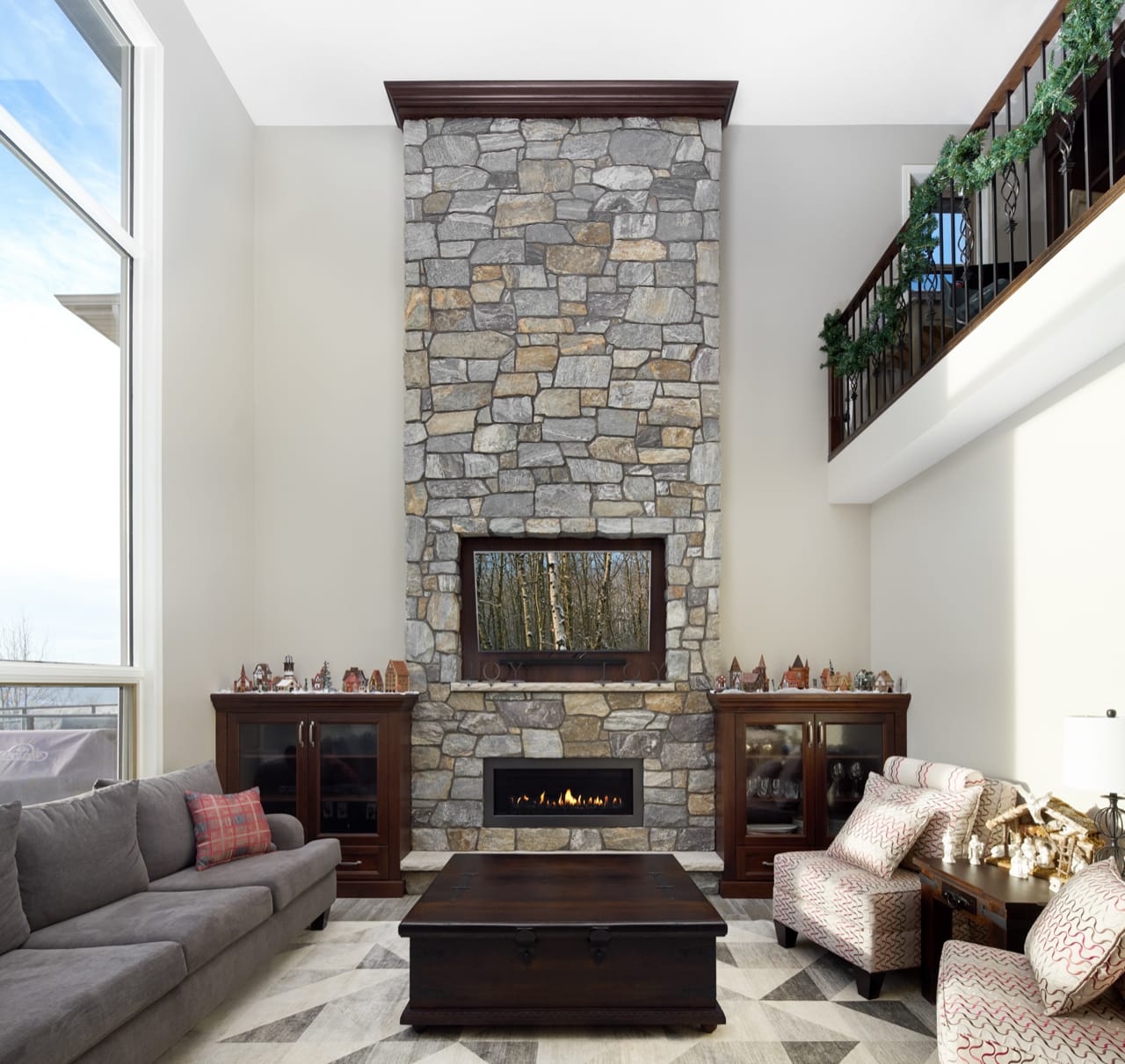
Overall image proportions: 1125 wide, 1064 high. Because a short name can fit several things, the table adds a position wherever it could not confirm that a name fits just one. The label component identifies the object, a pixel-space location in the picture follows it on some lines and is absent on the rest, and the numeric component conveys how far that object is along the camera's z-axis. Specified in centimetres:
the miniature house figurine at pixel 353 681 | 629
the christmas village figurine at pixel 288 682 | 627
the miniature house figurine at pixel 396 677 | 631
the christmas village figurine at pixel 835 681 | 635
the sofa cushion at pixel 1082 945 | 279
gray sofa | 286
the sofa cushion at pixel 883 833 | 450
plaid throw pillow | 462
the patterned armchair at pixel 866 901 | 421
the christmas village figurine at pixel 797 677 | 641
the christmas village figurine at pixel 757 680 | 629
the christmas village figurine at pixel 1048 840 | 382
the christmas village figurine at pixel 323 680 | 637
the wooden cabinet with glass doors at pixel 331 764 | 601
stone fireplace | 641
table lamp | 354
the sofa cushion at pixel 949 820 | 443
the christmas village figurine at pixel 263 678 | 629
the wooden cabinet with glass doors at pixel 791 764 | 606
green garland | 354
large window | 404
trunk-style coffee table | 385
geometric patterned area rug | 365
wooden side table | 352
